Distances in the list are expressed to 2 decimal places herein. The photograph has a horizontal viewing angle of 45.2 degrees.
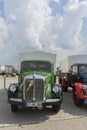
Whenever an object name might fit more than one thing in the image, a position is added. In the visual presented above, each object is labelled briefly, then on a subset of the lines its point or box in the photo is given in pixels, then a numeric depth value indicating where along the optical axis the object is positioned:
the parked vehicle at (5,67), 22.62
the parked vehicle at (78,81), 4.58
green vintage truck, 3.91
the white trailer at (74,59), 7.91
